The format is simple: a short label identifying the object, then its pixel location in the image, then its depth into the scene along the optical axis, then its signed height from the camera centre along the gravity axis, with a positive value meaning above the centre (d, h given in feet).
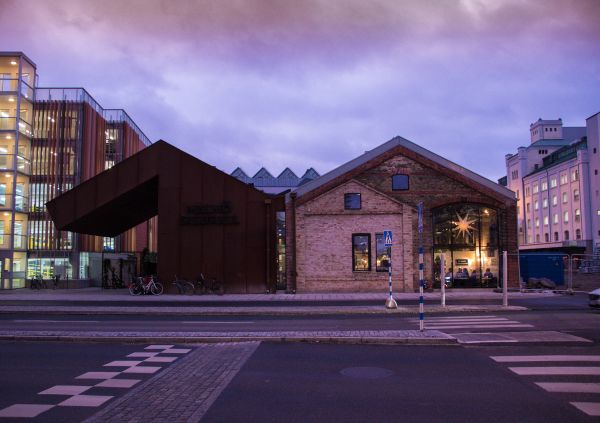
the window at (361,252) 98.89 +0.61
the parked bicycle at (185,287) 98.73 -5.84
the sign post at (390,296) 63.62 -5.10
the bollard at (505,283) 66.39 -3.69
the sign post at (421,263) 41.78 -0.72
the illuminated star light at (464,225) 102.37 +5.84
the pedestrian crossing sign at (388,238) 63.46 +2.09
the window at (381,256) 98.48 -0.15
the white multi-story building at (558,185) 219.61 +32.99
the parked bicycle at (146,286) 98.63 -5.67
